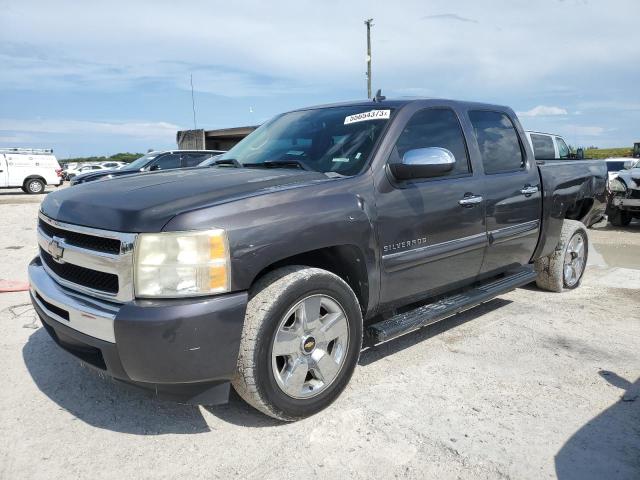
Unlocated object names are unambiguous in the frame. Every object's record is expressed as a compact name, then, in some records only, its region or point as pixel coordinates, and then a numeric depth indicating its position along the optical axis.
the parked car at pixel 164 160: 13.20
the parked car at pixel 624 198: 10.94
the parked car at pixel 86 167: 38.66
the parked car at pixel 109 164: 33.02
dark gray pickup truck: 2.27
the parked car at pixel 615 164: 16.93
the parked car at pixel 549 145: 11.09
